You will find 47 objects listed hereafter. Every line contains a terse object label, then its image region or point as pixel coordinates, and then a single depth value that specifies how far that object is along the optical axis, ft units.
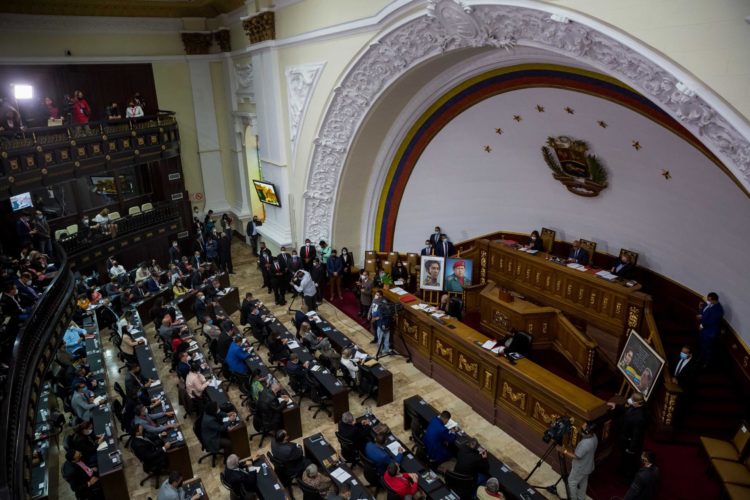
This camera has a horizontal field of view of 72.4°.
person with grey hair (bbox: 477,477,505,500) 19.17
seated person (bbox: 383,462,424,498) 20.51
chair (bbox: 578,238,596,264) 37.29
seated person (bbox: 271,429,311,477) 22.86
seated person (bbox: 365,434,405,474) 22.45
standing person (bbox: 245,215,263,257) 57.11
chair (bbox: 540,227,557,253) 40.11
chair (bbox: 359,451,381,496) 22.88
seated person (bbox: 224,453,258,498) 21.08
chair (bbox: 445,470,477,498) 21.35
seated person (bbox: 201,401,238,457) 25.25
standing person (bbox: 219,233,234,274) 50.44
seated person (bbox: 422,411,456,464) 23.57
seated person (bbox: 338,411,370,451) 24.21
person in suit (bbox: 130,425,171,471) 24.30
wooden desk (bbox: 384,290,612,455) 24.34
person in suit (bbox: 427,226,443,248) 44.88
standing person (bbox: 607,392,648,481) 22.30
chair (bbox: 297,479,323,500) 20.88
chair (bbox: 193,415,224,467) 25.93
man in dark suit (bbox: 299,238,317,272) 46.98
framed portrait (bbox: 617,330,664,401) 24.81
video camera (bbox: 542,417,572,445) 21.83
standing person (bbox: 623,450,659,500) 19.35
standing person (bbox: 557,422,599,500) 21.27
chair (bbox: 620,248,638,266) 34.76
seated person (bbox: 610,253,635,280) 33.63
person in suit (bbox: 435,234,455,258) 44.47
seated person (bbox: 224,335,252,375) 30.53
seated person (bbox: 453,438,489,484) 21.21
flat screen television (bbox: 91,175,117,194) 55.31
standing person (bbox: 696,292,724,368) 27.27
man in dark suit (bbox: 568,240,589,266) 36.70
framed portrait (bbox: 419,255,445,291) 40.40
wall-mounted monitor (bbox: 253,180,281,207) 52.16
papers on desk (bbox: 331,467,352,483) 22.09
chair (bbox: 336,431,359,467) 24.55
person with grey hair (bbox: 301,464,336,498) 20.83
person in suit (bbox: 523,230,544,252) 39.58
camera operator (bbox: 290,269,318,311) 41.73
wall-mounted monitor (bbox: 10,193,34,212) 44.93
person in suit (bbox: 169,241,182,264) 49.25
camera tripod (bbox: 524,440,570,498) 23.02
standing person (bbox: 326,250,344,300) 44.93
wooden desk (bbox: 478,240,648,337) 31.35
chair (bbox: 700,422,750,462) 22.91
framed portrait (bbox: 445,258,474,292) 40.24
